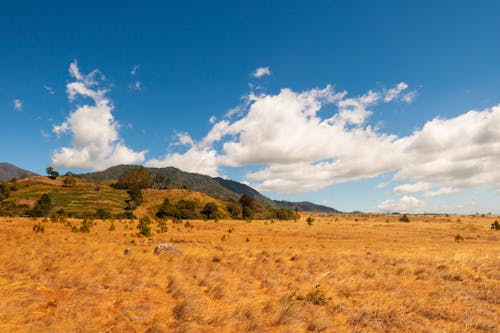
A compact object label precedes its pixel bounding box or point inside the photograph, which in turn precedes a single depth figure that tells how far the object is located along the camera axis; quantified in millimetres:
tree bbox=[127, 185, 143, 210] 96250
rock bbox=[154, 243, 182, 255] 17402
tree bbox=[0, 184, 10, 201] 85569
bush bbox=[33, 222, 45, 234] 27341
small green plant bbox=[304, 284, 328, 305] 9523
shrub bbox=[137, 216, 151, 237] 28953
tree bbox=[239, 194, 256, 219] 97750
